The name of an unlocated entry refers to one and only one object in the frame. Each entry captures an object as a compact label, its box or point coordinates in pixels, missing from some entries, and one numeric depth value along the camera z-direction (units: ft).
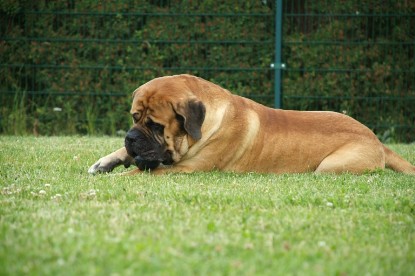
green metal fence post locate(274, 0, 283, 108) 69.62
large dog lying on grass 39.27
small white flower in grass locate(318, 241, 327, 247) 23.25
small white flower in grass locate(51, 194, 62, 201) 29.97
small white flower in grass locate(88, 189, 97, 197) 30.81
